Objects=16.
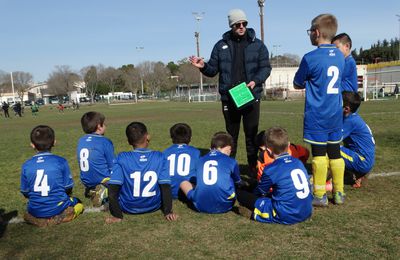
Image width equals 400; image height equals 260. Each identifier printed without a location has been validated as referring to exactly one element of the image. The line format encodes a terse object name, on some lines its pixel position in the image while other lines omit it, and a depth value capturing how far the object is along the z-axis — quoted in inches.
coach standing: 233.9
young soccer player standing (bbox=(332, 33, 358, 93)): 201.5
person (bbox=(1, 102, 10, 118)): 1600.4
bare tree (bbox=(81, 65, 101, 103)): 3622.0
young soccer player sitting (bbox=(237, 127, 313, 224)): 151.3
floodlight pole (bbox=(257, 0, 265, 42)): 1638.5
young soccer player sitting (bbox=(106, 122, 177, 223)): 169.0
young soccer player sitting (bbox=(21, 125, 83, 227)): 164.2
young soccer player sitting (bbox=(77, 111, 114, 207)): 202.5
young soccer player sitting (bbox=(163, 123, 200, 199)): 199.9
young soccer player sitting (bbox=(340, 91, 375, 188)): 209.0
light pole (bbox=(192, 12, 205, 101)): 2258.9
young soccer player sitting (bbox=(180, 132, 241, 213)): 169.8
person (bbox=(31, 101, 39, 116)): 1679.1
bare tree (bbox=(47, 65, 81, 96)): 3838.6
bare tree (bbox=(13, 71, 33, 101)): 4084.6
